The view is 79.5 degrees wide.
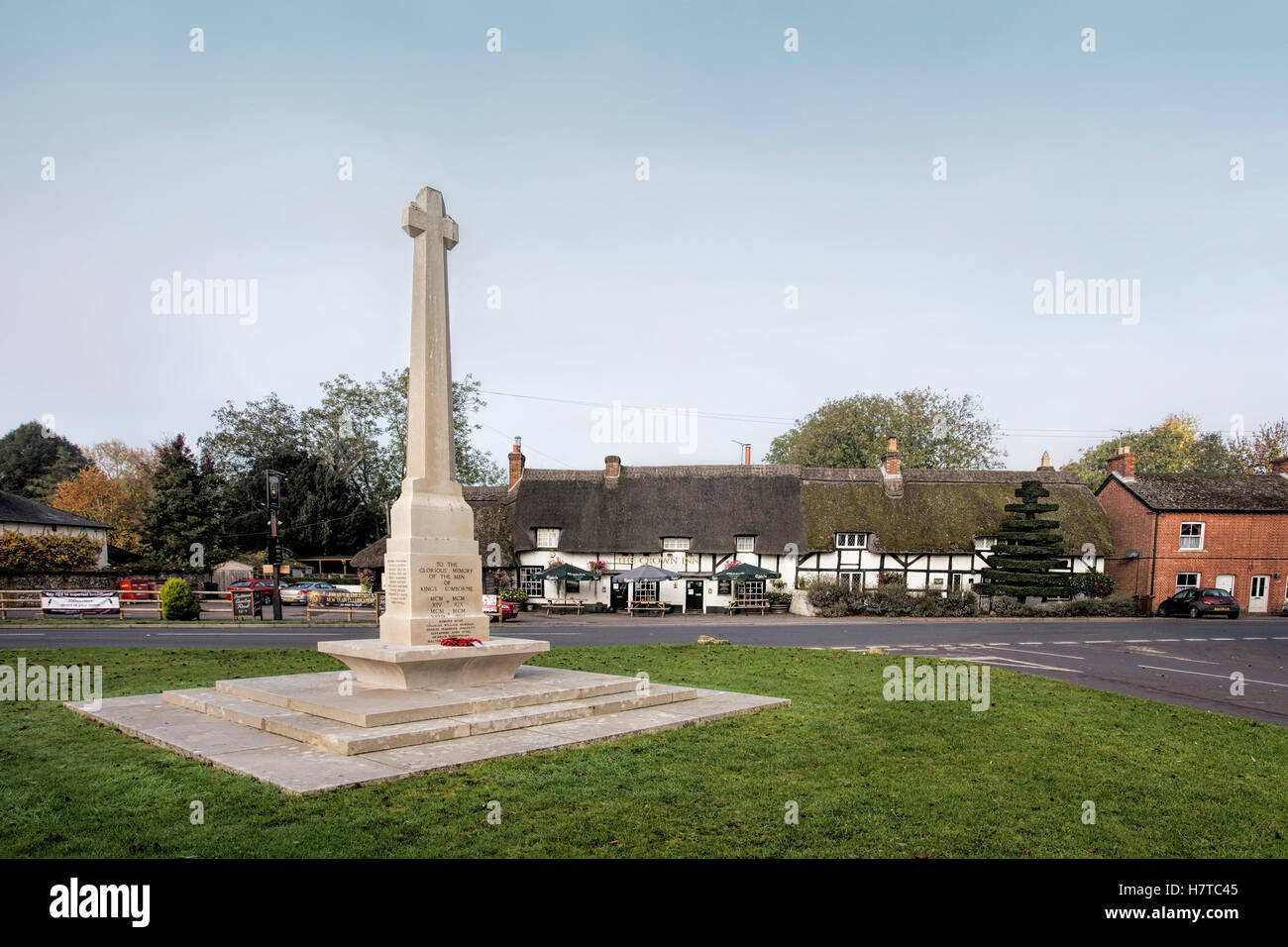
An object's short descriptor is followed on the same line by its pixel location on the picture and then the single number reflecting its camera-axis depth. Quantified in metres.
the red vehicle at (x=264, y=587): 35.75
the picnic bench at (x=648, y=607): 37.78
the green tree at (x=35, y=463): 72.69
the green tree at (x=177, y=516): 50.38
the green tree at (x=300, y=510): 54.44
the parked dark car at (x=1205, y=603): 35.62
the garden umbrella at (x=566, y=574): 37.97
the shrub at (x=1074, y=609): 36.09
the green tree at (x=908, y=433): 62.19
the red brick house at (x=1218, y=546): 40.34
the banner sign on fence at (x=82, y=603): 29.80
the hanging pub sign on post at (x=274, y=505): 28.77
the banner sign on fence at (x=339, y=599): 35.47
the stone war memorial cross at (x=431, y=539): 10.50
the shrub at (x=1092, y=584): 39.06
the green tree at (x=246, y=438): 60.00
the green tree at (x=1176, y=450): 68.75
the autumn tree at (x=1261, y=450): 61.28
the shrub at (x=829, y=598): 37.09
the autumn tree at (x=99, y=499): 64.00
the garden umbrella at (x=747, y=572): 38.31
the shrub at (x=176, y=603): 28.47
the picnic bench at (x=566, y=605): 37.98
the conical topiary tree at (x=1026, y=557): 37.84
